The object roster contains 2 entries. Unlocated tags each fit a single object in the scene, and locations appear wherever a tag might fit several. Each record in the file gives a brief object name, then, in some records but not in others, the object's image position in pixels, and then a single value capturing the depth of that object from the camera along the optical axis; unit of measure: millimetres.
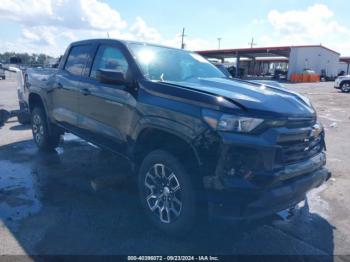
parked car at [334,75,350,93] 25000
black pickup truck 2793
